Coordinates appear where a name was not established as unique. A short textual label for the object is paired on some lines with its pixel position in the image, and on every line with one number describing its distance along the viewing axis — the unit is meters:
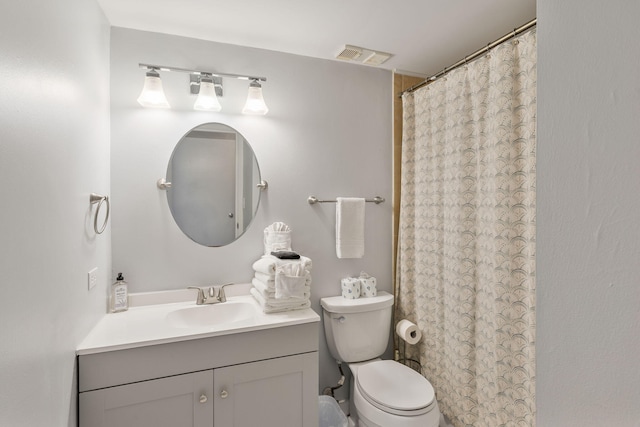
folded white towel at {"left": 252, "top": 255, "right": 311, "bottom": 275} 1.62
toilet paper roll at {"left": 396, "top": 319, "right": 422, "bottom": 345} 1.96
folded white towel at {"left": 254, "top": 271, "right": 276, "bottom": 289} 1.61
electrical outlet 1.33
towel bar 2.02
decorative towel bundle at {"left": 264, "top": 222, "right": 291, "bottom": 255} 1.86
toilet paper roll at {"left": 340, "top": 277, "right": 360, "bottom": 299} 2.00
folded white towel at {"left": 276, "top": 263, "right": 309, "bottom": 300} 1.58
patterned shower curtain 1.38
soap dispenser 1.60
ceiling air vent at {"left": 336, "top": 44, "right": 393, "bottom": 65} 1.89
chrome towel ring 1.36
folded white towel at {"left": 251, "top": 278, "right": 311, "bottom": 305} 1.60
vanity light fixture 1.61
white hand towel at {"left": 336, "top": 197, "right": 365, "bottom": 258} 1.99
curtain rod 1.32
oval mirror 1.78
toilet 1.50
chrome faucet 1.73
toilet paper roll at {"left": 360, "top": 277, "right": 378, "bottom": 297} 2.04
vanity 1.26
